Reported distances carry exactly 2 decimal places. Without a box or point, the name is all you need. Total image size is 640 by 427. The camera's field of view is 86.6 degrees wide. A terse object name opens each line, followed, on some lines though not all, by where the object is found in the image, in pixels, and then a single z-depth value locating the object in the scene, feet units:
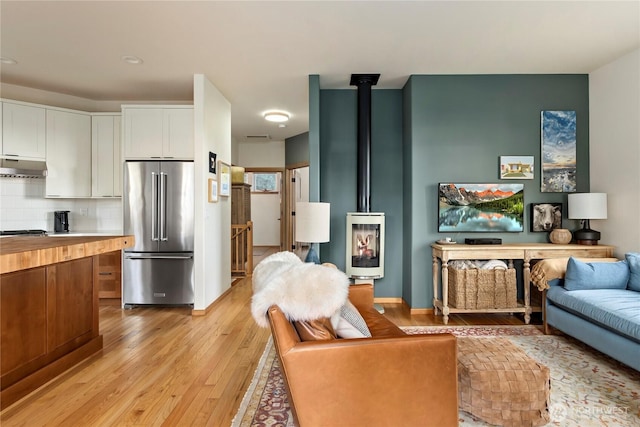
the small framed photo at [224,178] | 14.82
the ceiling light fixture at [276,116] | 17.98
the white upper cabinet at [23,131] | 13.03
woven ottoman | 5.72
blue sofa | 7.43
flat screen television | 12.62
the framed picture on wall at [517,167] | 12.67
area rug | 6.21
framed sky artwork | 12.67
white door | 32.24
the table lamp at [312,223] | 11.38
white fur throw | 4.88
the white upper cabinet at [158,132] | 13.57
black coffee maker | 14.52
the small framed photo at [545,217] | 12.64
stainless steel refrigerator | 13.30
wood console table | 11.33
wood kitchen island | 6.71
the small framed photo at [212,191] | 13.35
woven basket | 11.30
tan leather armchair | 4.66
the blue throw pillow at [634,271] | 9.30
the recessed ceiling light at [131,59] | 11.19
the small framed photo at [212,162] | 13.60
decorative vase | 12.12
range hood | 12.86
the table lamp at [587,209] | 11.38
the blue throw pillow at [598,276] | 9.50
